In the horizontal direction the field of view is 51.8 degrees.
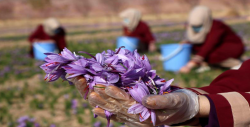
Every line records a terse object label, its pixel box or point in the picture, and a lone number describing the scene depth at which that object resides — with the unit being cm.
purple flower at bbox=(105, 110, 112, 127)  114
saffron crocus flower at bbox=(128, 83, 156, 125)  105
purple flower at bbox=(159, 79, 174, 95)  115
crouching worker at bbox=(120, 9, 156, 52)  713
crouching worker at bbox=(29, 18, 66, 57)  707
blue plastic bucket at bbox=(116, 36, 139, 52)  644
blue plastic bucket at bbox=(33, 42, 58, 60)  663
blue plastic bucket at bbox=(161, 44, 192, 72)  495
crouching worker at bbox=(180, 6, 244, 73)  471
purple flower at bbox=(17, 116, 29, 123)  296
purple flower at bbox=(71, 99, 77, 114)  325
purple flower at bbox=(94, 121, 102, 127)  274
